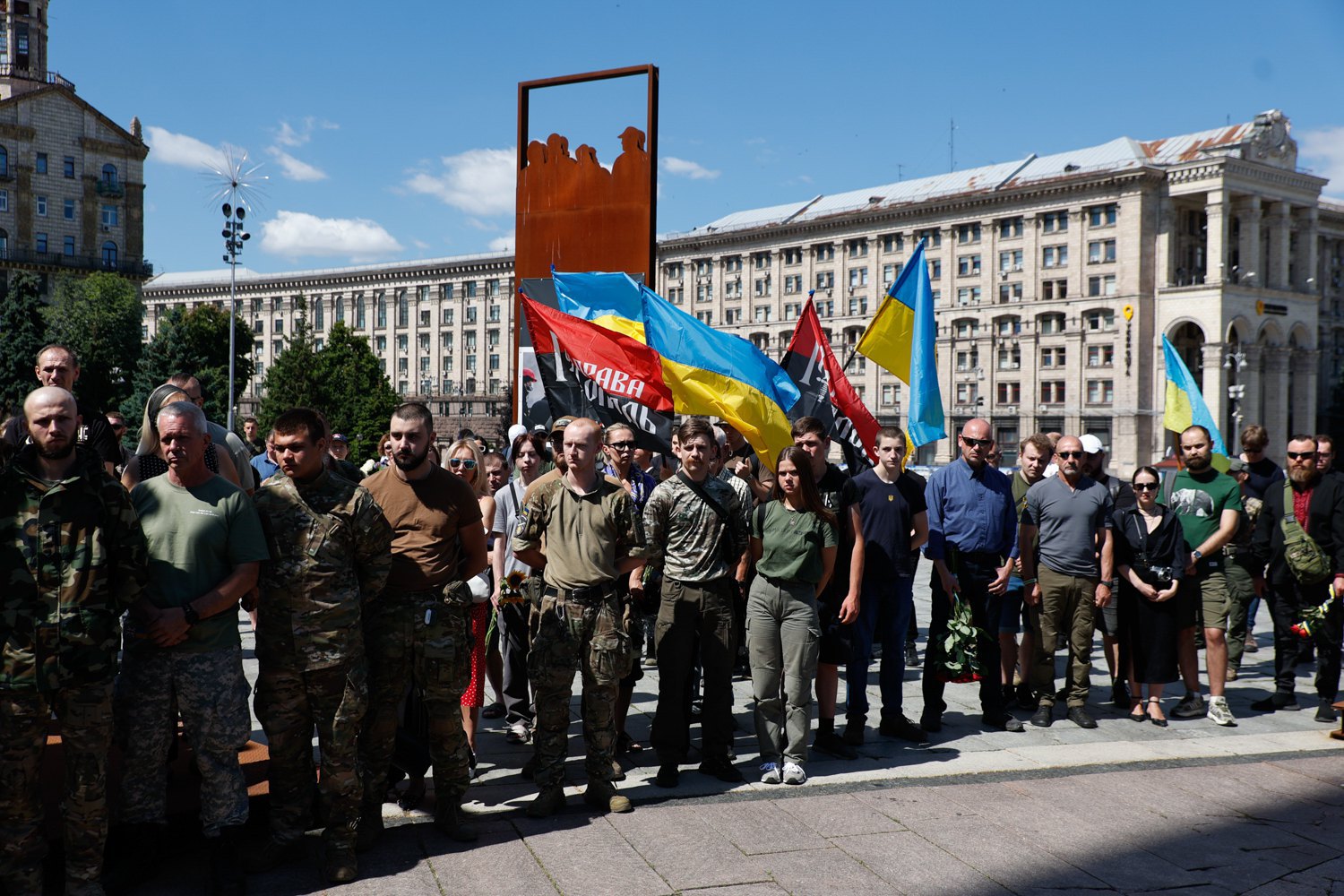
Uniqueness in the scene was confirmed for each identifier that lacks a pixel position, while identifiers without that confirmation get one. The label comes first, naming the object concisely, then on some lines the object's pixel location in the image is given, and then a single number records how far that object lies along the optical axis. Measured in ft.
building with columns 269.85
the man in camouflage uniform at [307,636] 16.89
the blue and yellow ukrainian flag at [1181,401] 41.57
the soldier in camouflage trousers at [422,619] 18.33
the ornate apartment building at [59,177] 273.13
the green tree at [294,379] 222.07
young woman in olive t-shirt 22.67
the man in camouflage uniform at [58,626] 15.01
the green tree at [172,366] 197.06
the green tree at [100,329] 234.17
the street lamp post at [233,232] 182.09
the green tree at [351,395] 230.89
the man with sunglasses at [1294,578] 29.78
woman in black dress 28.78
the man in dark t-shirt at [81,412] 21.97
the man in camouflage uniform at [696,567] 22.38
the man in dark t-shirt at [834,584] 24.03
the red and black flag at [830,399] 30.94
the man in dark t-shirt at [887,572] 25.66
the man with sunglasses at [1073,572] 28.30
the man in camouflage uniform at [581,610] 20.35
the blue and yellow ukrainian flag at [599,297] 35.53
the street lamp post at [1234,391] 267.59
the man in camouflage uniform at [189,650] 16.14
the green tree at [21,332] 211.20
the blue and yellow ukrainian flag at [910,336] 32.73
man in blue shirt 27.30
